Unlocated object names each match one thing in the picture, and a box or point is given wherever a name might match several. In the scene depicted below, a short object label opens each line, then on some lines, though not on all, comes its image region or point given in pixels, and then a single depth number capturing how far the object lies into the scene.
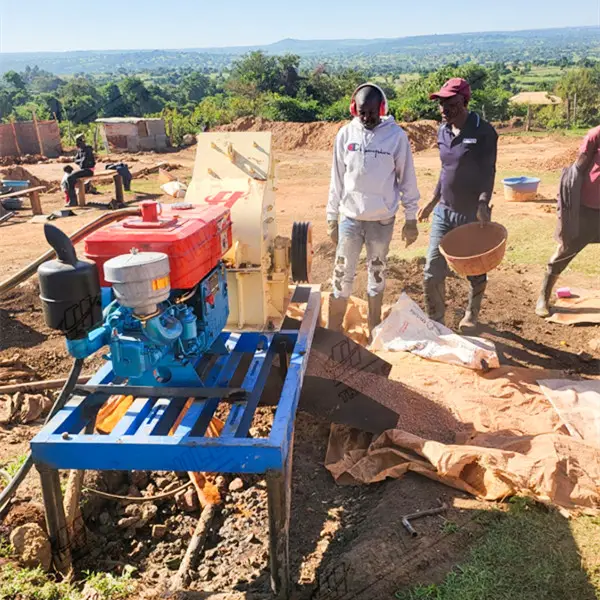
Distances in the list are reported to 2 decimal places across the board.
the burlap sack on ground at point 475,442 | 2.93
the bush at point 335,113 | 28.66
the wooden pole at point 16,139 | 22.12
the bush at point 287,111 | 27.84
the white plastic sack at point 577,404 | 3.63
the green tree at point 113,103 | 47.47
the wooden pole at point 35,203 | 11.69
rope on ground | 3.12
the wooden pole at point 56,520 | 2.57
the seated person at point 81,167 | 12.16
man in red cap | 4.52
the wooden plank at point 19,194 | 11.33
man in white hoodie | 4.29
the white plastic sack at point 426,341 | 4.31
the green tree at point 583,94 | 27.89
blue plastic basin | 10.33
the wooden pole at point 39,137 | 22.45
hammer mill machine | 2.39
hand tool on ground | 2.67
